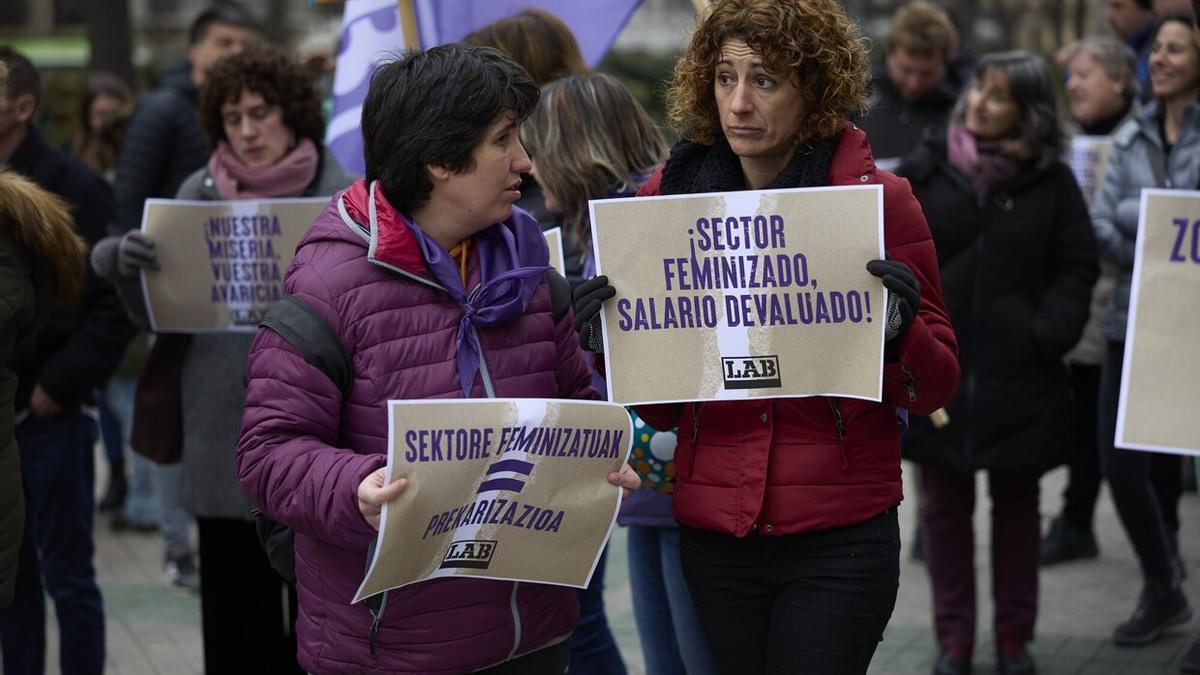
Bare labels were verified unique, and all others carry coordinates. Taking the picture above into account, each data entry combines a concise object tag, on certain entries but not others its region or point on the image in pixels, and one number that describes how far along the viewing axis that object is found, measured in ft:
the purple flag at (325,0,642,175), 16.42
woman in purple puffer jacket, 9.36
